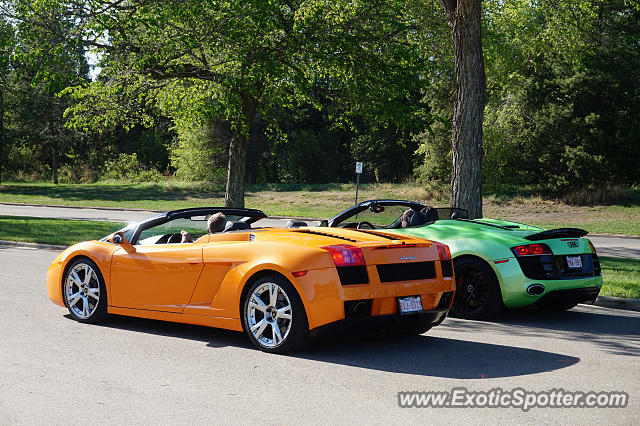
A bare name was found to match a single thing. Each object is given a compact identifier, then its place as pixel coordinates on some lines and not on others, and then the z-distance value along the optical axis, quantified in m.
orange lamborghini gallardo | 6.77
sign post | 31.53
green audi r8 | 8.90
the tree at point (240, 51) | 18.64
